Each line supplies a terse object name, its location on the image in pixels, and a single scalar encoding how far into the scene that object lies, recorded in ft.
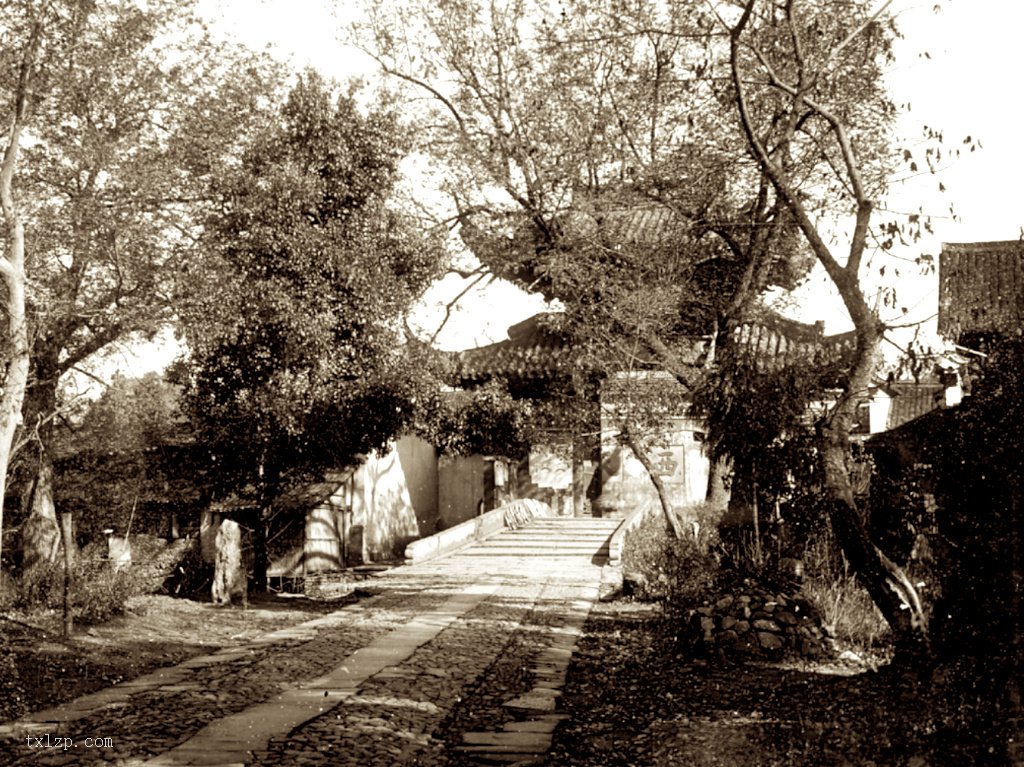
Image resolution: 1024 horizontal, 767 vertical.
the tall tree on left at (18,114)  36.47
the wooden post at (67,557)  36.04
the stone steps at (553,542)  60.34
